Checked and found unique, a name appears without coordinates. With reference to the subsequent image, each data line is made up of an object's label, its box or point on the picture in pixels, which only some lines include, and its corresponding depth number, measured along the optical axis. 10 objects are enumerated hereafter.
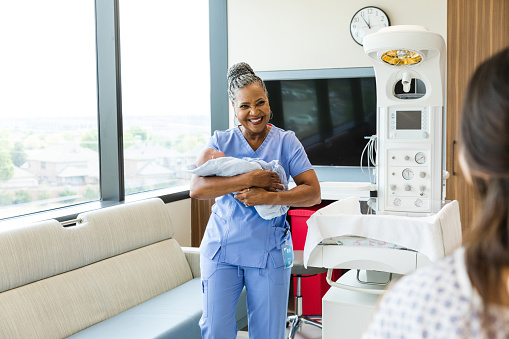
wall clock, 3.93
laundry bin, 3.58
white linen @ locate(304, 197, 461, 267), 1.72
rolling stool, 2.98
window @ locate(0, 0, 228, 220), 2.86
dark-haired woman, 0.65
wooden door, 3.45
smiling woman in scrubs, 1.93
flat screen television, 3.94
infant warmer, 2.06
